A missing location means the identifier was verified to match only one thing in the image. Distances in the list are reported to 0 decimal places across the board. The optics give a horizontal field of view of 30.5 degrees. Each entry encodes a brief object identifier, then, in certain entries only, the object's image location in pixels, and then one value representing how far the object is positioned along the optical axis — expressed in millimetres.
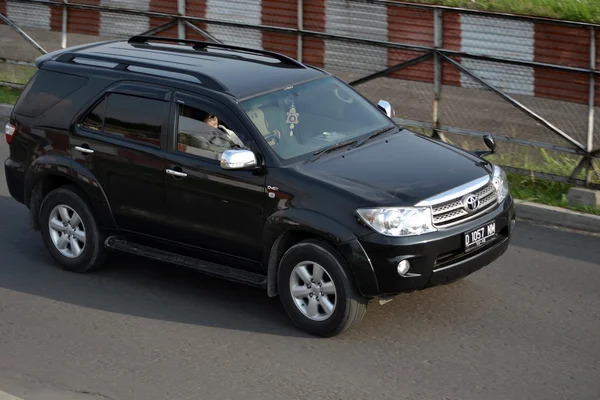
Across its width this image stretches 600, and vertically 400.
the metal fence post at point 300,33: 12633
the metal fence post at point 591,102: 10297
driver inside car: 7949
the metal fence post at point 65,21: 14797
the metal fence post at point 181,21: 13766
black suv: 7332
